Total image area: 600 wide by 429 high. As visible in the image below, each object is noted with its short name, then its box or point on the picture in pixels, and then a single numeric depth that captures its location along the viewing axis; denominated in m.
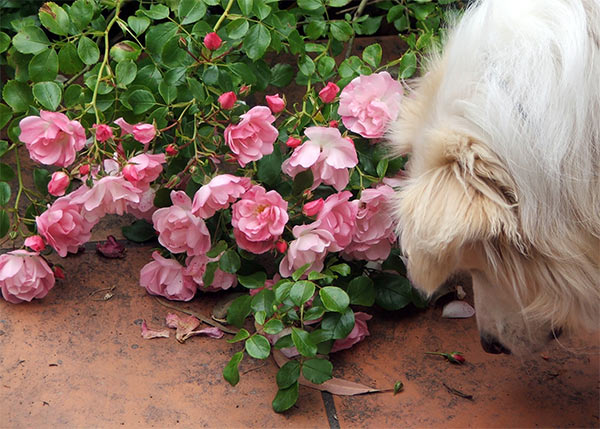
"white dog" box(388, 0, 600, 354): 1.20
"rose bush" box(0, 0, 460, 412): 1.59
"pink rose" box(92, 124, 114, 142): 1.56
